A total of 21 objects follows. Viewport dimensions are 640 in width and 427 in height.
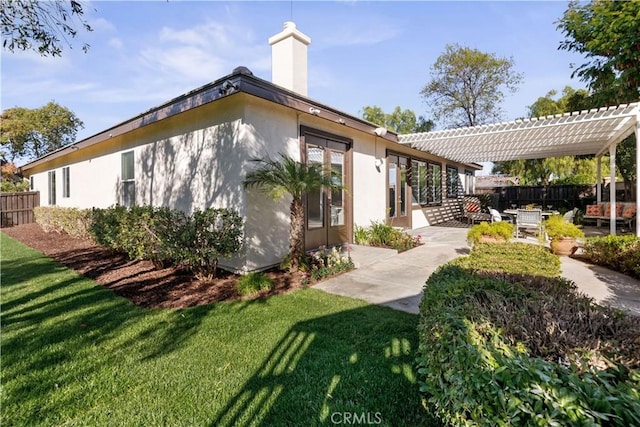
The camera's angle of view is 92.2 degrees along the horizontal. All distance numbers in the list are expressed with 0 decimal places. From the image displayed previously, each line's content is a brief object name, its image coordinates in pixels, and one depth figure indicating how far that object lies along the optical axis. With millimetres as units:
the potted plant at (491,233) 7160
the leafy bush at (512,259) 4266
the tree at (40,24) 4004
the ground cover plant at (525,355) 1312
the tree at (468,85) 25641
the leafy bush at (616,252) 5609
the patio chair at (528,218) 9477
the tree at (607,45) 8172
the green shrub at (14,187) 20175
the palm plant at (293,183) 5676
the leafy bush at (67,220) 9938
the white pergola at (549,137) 7328
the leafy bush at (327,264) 5884
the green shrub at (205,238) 5379
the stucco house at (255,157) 6066
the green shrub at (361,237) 8836
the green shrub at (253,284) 5016
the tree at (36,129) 26219
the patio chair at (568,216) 9297
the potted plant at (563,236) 7422
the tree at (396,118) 36694
